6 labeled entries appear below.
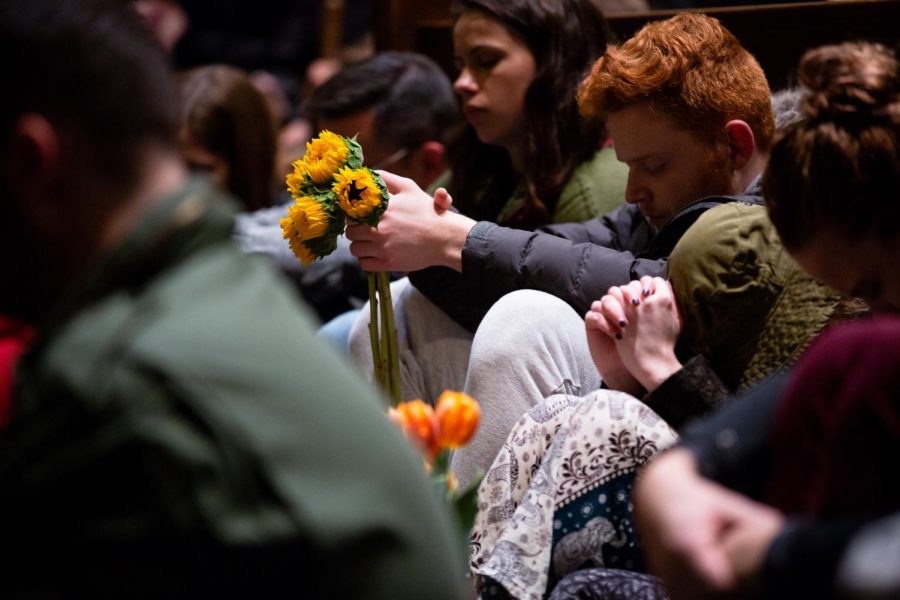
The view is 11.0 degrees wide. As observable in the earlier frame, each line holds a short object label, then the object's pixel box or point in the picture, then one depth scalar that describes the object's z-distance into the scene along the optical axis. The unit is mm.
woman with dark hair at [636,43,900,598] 4378
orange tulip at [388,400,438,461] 4846
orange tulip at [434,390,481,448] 4846
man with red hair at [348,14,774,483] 5281
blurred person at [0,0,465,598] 4184
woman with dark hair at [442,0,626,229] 5703
